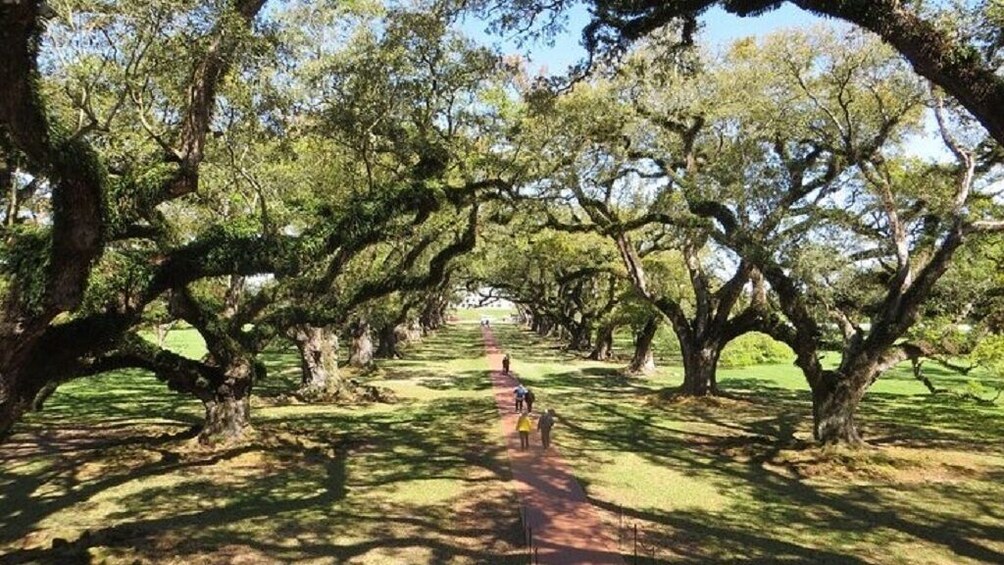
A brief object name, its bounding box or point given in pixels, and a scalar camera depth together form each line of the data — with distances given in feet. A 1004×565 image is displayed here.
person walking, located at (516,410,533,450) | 59.00
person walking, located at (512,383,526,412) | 74.54
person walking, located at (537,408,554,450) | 60.29
